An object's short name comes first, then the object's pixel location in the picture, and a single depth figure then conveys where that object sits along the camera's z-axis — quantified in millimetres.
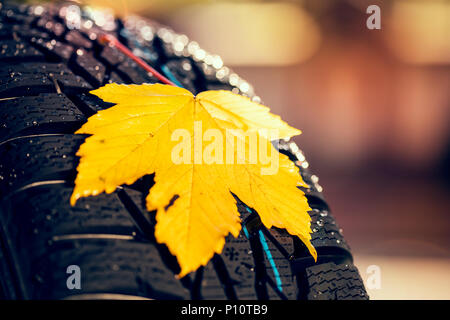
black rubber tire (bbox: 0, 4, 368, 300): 1022
